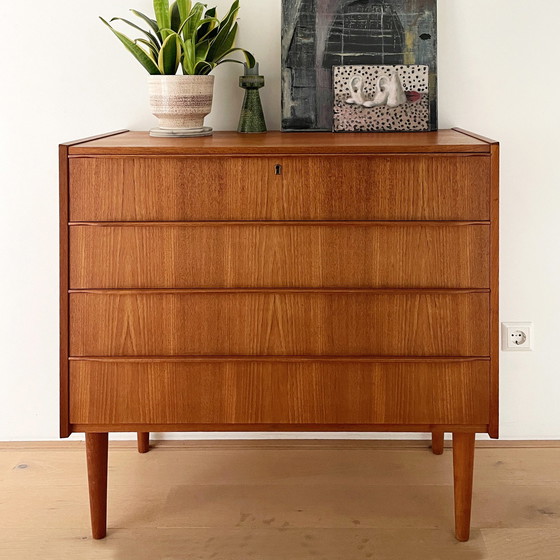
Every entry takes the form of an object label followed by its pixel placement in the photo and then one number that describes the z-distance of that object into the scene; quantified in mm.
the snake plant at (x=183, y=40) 2043
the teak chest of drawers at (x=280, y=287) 1783
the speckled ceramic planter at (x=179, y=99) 2045
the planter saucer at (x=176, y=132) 2059
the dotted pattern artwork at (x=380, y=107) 2223
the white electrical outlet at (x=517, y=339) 2439
